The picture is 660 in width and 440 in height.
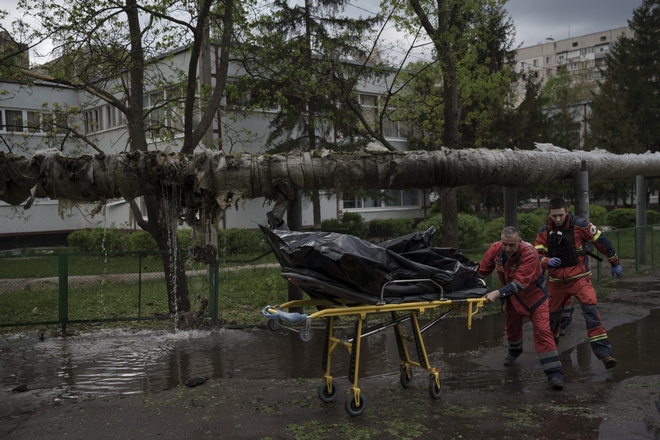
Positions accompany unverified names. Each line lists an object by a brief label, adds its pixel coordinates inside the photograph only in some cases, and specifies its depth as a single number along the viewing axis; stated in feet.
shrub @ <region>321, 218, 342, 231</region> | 77.18
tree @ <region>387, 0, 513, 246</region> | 44.22
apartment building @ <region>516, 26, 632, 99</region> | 272.31
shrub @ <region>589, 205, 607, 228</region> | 96.75
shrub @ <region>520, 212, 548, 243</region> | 71.46
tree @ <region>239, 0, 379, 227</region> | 41.81
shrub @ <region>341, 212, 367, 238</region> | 77.10
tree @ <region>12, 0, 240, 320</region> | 33.12
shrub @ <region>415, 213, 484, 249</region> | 64.08
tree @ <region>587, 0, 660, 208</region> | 118.73
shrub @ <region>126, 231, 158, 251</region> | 63.05
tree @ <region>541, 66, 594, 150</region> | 118.11
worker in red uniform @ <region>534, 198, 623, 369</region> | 23.66
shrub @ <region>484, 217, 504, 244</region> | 71.41
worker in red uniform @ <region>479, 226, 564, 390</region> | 20.67
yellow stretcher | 17.20
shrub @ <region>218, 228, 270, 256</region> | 60.38
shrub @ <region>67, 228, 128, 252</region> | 64.28
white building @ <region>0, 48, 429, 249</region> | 75.20
